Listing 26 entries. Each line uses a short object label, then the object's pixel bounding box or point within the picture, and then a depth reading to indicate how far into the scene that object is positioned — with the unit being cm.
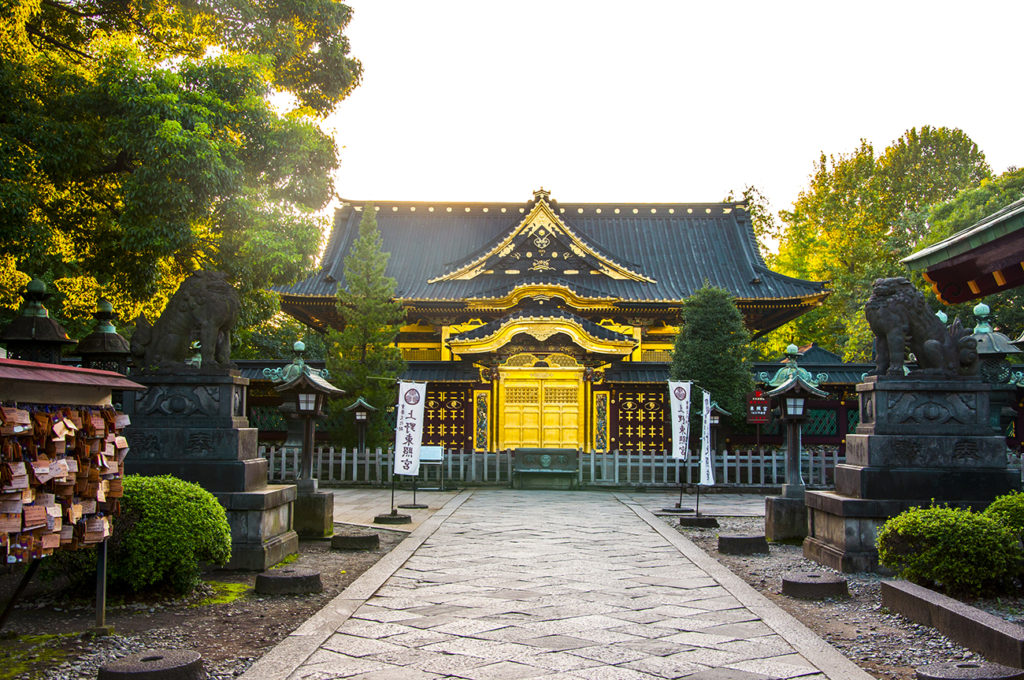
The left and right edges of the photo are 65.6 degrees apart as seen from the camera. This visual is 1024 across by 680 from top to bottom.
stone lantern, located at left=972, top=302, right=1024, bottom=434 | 1520
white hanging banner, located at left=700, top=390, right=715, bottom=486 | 1429
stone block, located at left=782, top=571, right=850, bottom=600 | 683
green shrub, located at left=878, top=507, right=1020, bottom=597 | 620
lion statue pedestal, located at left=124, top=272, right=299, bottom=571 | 790
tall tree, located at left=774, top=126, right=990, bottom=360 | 3591
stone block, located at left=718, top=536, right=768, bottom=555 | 955
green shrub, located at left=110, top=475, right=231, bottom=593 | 616
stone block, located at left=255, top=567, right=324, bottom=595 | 678
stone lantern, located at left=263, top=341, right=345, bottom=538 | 1066
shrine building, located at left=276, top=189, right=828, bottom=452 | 2177
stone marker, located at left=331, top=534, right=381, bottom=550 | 959
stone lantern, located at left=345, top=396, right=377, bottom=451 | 1762
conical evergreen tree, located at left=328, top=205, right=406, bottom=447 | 1933
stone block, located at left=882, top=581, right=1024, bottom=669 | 457
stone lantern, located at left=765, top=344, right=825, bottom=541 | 1066
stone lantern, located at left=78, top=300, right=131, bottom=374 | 1242
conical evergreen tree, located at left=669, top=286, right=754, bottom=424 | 1955
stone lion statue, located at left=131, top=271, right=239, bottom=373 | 830
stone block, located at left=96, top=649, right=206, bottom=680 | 408
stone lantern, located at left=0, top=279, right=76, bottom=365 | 1089
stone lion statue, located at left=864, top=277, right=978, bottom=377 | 841
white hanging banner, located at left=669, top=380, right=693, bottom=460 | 1449
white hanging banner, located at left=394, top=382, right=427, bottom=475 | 1337
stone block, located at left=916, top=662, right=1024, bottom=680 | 412
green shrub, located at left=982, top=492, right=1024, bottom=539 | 655
